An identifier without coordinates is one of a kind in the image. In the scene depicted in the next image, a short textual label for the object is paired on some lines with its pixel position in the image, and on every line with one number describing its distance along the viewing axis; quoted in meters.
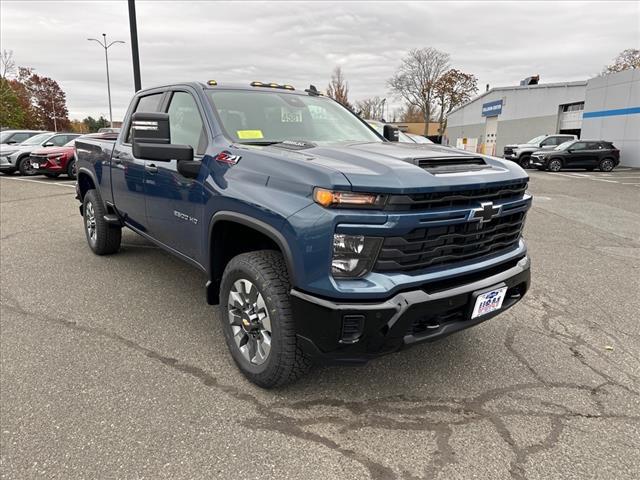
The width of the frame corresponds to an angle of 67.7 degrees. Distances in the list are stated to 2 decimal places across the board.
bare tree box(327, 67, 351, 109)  41.00
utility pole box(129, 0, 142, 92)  10.19
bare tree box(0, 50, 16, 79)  60.56
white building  24.66
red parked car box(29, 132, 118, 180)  14.51
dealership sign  39.55
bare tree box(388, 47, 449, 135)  60.97
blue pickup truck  2.37
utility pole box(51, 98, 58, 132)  75.25
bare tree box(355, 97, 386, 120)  74.56
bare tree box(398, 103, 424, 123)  72.56
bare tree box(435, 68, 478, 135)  60.75
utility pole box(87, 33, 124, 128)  36.63
